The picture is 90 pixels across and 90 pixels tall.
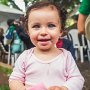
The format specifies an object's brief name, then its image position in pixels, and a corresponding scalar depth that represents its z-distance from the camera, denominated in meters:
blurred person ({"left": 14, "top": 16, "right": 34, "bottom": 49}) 3.66
